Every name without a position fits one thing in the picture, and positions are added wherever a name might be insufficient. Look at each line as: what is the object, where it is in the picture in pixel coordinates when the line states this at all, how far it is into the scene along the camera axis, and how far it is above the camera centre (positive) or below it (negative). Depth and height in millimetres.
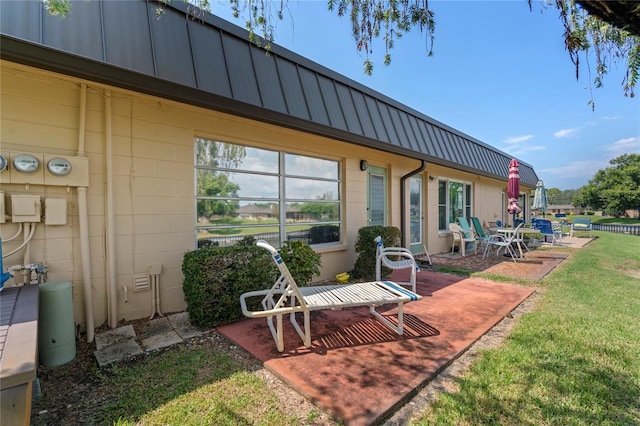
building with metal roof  2699 +1026
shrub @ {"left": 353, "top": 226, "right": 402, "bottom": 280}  5453 -780
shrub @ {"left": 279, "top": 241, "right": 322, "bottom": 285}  3873 -686
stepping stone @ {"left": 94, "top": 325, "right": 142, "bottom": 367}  2611 -1354
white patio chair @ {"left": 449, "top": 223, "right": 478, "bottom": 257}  8297 -800
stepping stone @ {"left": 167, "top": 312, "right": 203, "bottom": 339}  3127 -1359
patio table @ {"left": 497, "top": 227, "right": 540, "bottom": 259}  7472 -596
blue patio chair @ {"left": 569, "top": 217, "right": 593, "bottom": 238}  15219 -839
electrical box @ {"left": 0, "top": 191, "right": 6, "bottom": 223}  2641 +69
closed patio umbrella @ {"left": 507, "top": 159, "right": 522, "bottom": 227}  8930 +764
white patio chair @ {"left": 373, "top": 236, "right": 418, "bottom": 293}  4332 -868
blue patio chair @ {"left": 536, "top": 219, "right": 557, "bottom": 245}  11160 -762
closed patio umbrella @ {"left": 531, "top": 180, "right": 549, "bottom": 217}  13883 +590
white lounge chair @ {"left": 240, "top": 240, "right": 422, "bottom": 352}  2582 -932
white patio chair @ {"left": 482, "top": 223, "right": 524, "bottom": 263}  7207 -881
